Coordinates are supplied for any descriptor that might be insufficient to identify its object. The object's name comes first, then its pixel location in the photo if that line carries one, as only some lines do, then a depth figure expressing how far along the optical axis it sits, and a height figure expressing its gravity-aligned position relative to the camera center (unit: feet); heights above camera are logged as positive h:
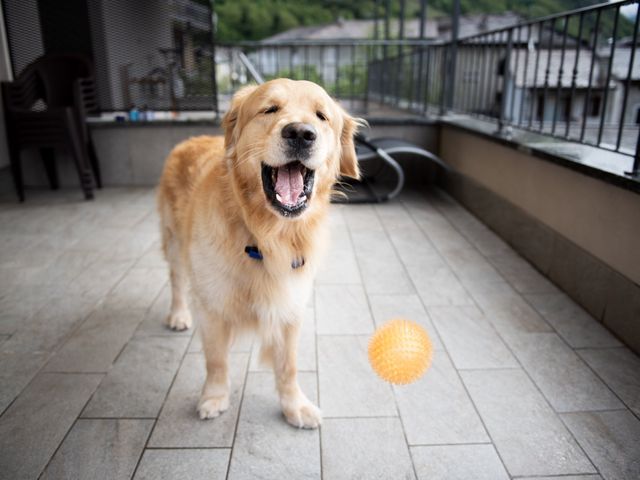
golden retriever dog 5.51 -1.49
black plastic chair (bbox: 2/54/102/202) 15.73 -0.38
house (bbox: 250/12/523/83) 84.35 +16.00
